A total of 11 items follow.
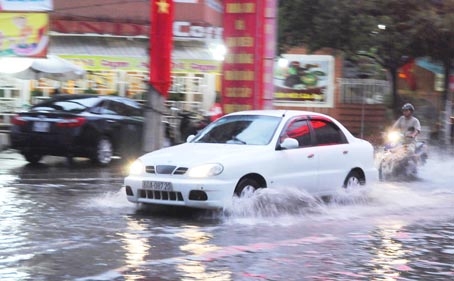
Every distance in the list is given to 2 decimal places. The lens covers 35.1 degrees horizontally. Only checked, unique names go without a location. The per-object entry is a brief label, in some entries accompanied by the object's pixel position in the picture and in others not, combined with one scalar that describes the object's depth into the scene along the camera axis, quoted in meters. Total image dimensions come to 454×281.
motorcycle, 14.90
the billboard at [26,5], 18.64
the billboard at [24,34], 18.72
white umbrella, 20.33
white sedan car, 8.83
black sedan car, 14.39
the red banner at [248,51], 14.75
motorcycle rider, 14.97
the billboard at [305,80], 28.09
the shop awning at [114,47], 23.99
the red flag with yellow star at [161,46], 13.44
